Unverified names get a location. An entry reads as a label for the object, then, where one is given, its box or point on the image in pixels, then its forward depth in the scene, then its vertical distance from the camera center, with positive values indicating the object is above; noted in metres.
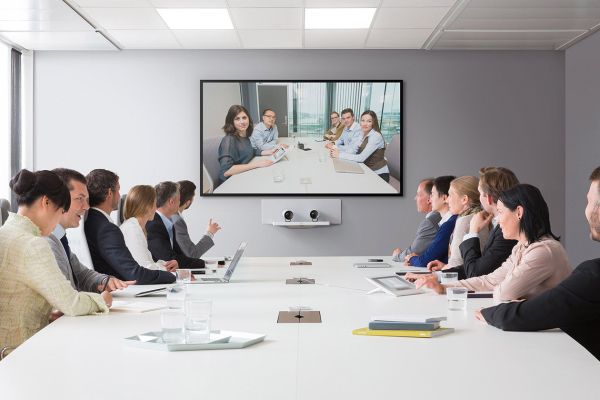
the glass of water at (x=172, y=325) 2.49 -0.45
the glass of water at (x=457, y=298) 3.27 -0.47
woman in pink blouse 3.27 -0.26
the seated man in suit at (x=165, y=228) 5.74 -0.31
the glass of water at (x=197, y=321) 2.47 -0.43
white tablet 3.79 -0.49
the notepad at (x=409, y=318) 2.74 -0.47
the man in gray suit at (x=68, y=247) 3.85 -0.28
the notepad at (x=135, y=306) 3.26 -0.52
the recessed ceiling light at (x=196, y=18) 6.68 +1.52
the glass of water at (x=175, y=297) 2.99 -0.42
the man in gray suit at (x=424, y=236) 6.16 -0.38
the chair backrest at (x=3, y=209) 4.66 -0.13
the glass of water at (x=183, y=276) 4.14 -0.47
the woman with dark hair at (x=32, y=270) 2.94 -0.31
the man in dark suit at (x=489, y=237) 4.34 -0.29
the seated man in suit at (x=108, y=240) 4.27 -0.29
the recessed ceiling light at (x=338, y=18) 6.69 +1.53
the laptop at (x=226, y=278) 4.41 -0.52
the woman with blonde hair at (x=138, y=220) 4.96 -0.21
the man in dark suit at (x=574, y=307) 2.59 -0.41
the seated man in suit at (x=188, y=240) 6.39 -0.44
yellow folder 2.66 -0.50
